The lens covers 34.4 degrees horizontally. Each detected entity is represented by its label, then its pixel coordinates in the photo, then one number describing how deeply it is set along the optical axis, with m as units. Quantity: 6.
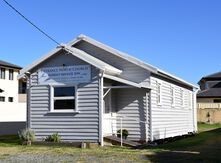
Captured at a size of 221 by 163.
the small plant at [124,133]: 17.45
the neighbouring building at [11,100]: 24.15
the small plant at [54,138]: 16.37
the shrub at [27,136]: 16.48
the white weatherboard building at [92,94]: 16.22
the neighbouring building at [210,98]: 39.29
